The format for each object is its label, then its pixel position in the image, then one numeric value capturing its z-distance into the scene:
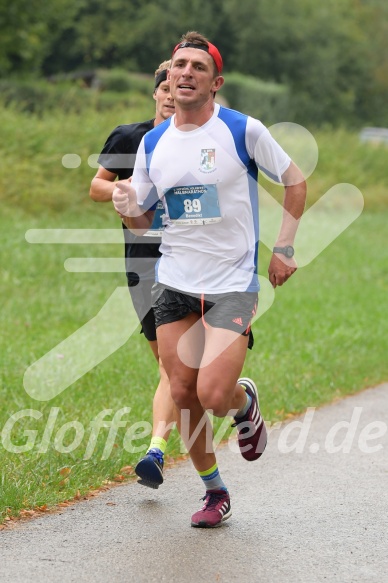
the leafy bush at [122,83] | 44.75
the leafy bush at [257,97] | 48.34
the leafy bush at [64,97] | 25.27
